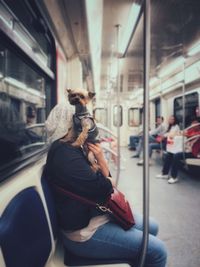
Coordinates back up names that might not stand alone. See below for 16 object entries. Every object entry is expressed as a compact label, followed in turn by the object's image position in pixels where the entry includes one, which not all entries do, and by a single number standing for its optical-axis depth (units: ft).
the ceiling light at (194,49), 16.61
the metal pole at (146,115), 3.89
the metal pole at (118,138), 9.13
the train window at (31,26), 5.93
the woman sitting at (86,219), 4.37
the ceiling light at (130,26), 9.52
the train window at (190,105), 20.56
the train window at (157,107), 34.90
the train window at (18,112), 5.14
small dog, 4.87
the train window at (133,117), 42.52
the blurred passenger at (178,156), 17.02
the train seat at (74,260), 4.43
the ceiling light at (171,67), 20.75
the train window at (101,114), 41.49
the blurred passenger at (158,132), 26.62
